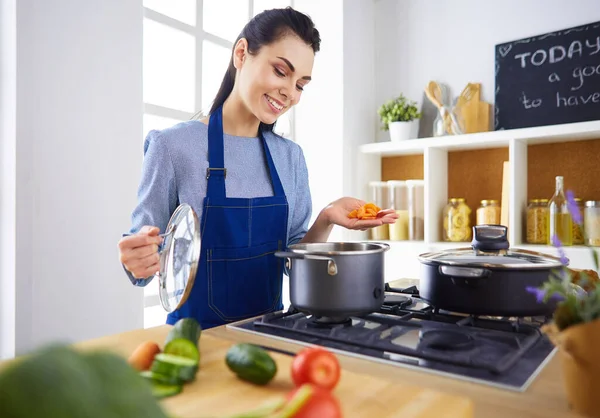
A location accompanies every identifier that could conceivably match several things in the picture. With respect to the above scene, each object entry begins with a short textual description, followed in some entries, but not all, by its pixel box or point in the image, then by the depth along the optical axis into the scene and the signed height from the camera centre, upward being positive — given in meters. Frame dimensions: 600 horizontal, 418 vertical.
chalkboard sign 2.43 +0.72
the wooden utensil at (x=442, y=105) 2.72 +0.64
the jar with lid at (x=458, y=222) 2.69 -0.05
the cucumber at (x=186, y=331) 0.78 -0.20
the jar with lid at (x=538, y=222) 2.42 -0.05
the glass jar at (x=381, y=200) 3.02 +0.08
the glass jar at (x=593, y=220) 2.27 -0.04
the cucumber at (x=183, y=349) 0.71 -0.21
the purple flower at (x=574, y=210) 0.61 +0.00
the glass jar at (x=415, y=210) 2.90 +0.01
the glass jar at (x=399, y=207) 2.94 +0.03
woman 1.34 +0.09
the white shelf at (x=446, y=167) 2.33 +0.27
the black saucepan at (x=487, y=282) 0.92 -0.14
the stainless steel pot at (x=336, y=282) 0.92 -0.14
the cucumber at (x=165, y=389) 0.62 -0.24
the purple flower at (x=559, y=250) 0.65 -0.05
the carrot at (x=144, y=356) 0.70 -0.22
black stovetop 0.73 -0.24
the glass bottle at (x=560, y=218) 2.33 -0.03
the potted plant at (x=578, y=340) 0.58 -0.16
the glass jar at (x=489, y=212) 2.61 +0.00
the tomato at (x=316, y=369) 0.63 -0.21
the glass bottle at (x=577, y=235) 2.33 -0.11
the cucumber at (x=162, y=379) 0.65 -0.23
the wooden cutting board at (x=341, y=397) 0.58 -0.24
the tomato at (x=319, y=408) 0.48 -0.20
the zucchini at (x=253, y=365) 0.66 -0.22
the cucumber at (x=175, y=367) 0.66 -0.22
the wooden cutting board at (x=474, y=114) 2.71 +0.57
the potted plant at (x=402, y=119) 2.88 +0.57
